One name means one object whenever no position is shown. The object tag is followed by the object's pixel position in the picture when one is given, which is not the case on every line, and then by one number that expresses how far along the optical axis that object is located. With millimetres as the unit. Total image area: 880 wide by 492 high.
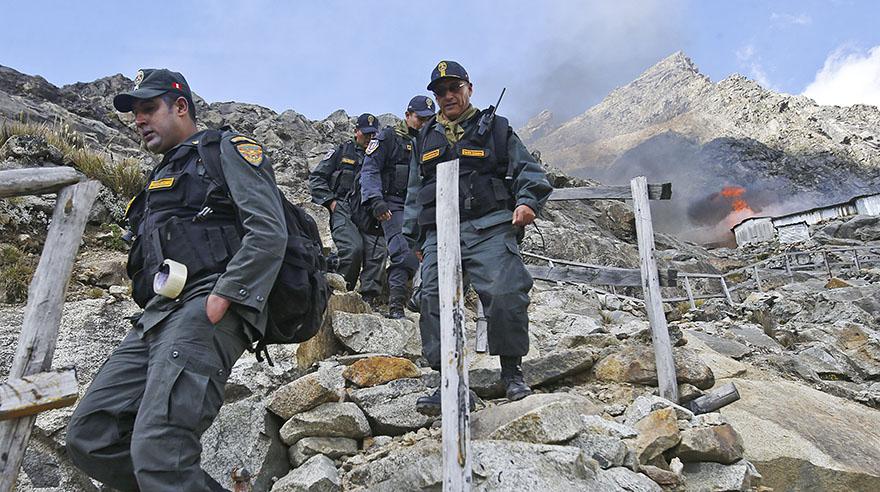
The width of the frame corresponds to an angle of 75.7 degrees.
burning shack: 47094
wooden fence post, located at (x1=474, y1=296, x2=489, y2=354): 5699
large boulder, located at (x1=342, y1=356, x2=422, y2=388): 4332
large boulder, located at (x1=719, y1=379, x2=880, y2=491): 3578
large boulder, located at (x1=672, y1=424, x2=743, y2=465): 3416
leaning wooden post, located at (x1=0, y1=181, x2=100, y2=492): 2197
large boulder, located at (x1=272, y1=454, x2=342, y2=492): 3072
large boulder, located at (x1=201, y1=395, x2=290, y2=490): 3520
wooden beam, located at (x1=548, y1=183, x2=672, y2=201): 5191
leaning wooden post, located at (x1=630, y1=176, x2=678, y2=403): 4387
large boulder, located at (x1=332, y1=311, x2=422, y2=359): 5328
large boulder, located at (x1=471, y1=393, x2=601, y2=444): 3293
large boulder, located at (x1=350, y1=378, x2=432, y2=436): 3838
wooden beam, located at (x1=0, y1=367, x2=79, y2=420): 2154
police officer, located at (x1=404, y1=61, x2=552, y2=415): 3578
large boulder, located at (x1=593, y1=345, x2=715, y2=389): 4582
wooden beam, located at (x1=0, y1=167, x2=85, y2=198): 2428
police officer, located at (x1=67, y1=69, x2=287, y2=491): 2084
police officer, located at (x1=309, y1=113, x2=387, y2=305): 7000
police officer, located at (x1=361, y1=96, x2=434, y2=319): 6312
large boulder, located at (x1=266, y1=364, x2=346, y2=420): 3791
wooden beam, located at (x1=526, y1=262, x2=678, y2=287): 4941
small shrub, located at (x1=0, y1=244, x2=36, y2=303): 4891
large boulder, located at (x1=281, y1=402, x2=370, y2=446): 3674
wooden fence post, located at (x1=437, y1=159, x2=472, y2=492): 2592
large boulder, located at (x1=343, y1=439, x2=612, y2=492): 2852
